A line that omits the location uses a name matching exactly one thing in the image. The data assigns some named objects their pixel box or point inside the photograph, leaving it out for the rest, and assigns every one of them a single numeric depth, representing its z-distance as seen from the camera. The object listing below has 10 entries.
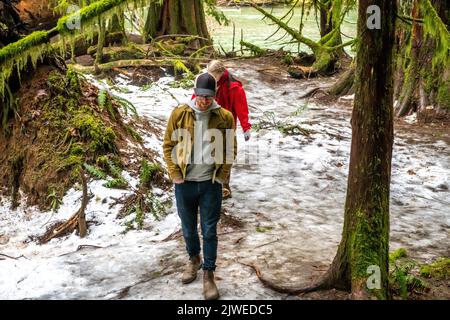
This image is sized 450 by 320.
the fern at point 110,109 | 9.39
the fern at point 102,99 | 9.28
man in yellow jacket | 4.74
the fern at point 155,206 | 7.51
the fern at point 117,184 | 7.81
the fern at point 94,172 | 7.84
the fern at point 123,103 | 10.05
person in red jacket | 7.23
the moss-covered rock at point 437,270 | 5.39
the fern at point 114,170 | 8.02
